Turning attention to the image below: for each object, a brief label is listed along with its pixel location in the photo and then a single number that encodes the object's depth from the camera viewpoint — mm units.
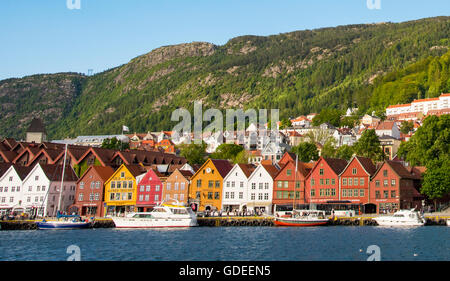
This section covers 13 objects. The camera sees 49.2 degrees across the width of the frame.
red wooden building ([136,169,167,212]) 105488
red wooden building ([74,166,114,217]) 108125
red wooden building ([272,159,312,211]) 101062
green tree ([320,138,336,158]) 151000
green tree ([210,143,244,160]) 160600
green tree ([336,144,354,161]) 143500
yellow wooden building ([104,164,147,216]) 107438
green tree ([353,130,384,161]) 130250
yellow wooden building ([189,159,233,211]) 104938
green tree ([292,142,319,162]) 141875
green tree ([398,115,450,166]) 110938
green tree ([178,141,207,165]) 154750
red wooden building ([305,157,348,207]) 100019
